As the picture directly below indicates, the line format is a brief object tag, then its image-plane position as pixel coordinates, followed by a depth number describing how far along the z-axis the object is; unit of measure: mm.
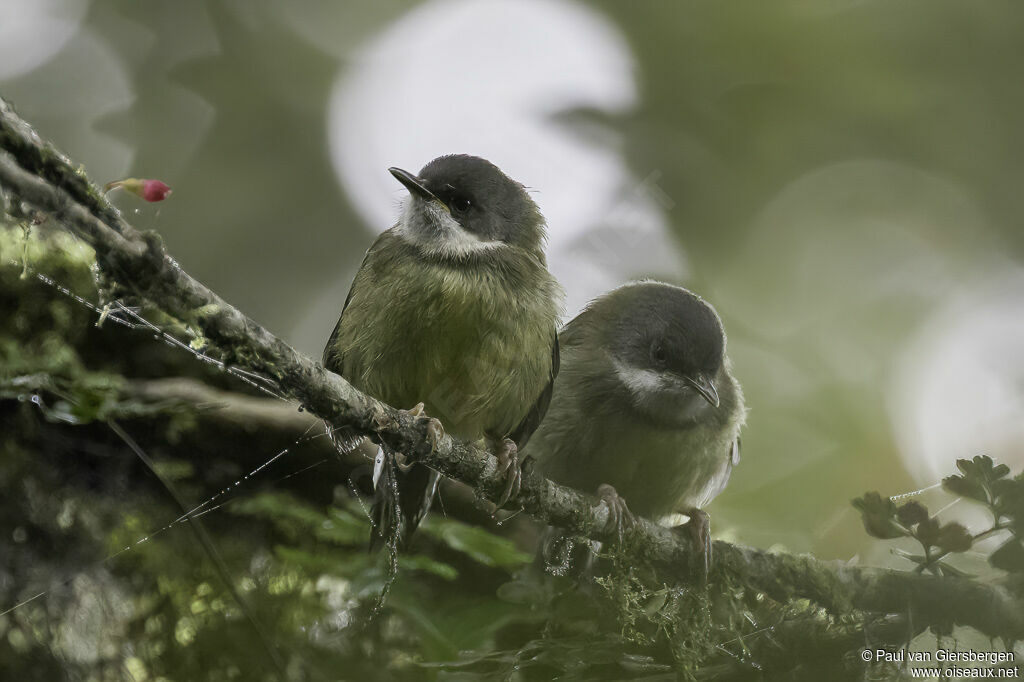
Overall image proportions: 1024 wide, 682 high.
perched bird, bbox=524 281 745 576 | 3416
